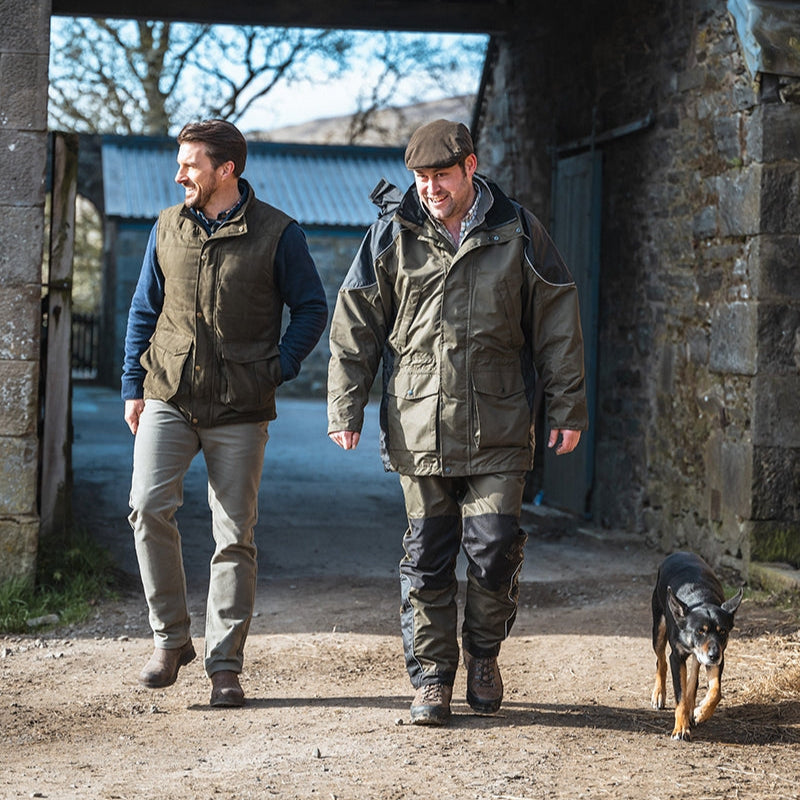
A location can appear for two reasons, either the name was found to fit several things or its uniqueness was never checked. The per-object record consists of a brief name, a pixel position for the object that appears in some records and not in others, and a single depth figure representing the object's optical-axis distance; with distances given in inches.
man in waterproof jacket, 333.4
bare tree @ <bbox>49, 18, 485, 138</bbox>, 1802.4
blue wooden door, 710.5
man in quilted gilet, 348.8
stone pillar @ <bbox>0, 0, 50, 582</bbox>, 459.8
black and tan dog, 318.3
